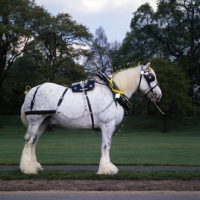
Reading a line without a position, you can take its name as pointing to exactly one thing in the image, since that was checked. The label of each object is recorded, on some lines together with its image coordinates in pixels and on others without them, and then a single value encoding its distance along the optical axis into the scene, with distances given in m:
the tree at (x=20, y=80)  57.62
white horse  10.73
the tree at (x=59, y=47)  56.42
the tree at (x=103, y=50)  64.46
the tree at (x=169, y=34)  61.34
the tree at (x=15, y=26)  54.81
